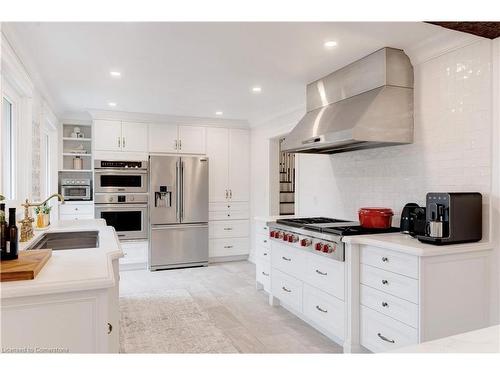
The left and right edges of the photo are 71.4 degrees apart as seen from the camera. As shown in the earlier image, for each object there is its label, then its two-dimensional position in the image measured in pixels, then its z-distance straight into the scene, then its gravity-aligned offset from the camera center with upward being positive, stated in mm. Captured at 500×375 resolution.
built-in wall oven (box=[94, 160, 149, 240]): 5172 -105
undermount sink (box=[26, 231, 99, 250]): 2697 -409
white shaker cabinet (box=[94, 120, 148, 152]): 5176 +810
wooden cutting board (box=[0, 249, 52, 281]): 1343 -315
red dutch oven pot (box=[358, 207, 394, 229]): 2941 -239
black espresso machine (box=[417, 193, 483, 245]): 2236 -193
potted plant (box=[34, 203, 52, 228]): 2990 -236
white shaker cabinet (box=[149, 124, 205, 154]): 5501 +816
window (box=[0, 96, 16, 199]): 3012 +372
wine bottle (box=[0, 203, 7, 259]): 1505 -199
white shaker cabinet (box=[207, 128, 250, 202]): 5848 +436
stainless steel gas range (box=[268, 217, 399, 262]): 2736 -381
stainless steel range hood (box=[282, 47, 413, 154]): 2770 +697
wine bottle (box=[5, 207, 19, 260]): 1518 -222
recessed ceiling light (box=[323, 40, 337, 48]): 2670 +1135
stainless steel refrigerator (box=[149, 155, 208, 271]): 5332 -350
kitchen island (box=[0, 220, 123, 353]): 1285 -472
